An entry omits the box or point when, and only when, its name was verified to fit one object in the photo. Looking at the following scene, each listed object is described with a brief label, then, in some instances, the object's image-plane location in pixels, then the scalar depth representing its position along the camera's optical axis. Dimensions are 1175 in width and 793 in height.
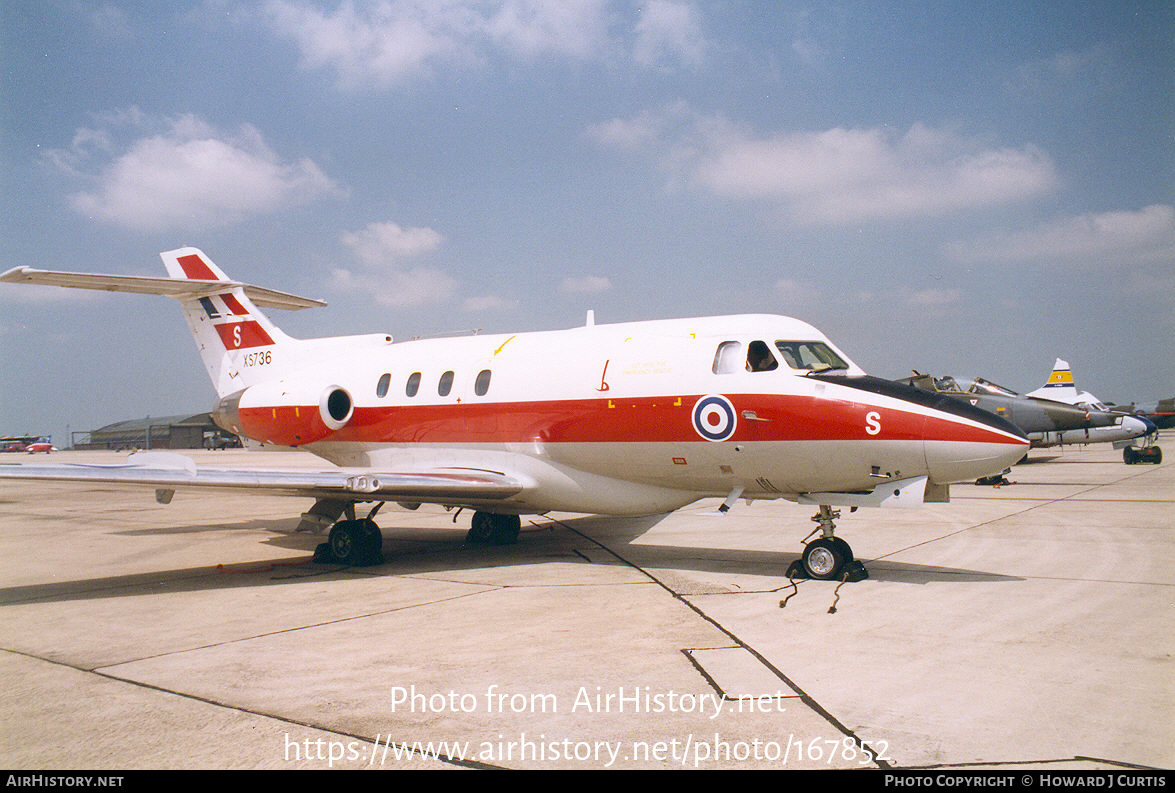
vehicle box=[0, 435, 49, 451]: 91.04
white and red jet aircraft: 8.54
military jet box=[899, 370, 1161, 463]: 24.48
